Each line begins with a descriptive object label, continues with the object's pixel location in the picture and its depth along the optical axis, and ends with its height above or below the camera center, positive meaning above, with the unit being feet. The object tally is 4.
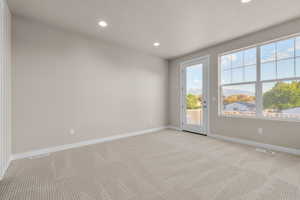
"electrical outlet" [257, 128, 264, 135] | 10.09 -2.45
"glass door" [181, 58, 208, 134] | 13.87 +0.35
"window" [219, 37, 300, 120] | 9.00 +1.39
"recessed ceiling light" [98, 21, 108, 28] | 9.00 +5.23
